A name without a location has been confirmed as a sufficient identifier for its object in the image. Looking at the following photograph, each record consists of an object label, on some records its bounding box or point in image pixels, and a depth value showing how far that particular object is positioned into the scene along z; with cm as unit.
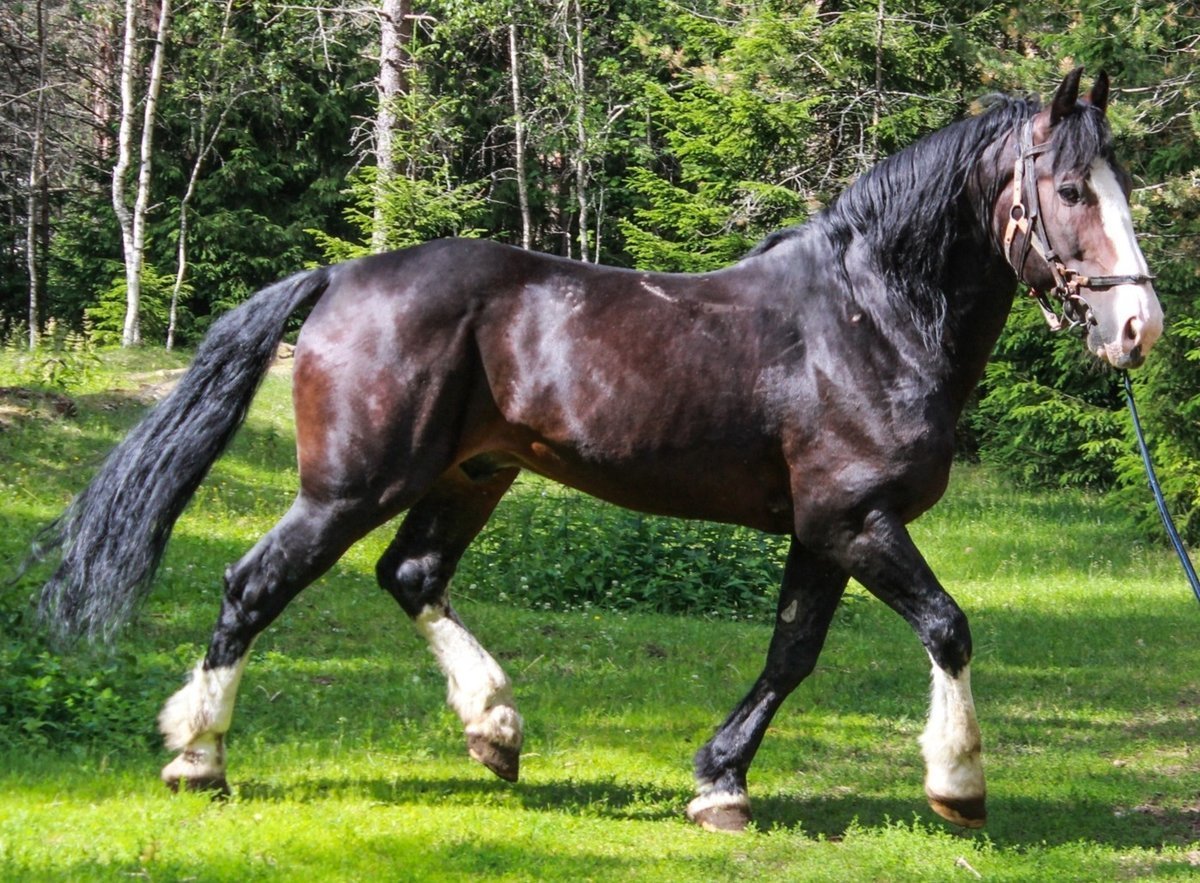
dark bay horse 488
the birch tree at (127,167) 2159
